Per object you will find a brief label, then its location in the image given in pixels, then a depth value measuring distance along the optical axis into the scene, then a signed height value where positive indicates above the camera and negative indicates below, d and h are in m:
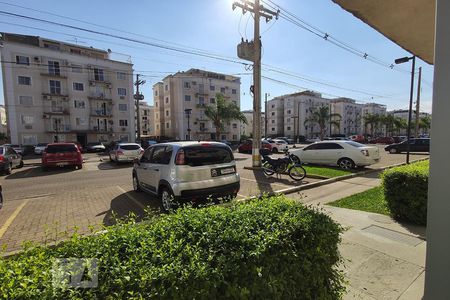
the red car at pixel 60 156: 13.90 -1.33
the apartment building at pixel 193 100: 54.28 +7.46
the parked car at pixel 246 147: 27.75 -1.96
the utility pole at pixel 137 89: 34.41 +6.26
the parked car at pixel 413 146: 22.81 -1.80
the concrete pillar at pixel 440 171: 1.62 -0.30
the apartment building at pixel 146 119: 81.76 +4.55
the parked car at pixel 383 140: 42.00 -2.16
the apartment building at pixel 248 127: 90.59 +1.34
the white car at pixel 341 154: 12.30 -1.38
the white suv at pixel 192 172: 5.68 -1.03
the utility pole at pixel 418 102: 28.02 +3.30
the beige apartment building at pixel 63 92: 35.69 +6.84
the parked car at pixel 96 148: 33.42 -2.12
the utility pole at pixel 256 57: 13.15 +4.07
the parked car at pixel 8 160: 12.83 -1.50
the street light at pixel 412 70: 11.34 +3.00
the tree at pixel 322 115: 54.25 +3.25
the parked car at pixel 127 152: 16.70 -1.38
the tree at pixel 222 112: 41.41 +3.28
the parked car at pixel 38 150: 30.11 -2.05
